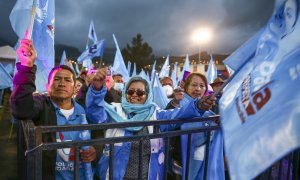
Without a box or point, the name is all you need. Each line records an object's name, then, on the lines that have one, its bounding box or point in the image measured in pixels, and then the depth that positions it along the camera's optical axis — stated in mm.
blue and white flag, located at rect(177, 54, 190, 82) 10711
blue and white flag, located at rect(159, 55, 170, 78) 14356
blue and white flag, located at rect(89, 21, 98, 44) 9609
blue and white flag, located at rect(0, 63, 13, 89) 6785
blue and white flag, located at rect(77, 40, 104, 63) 8336
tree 58000
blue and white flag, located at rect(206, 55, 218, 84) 10314
